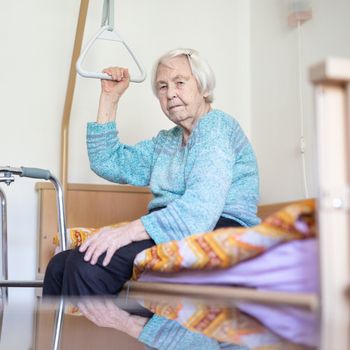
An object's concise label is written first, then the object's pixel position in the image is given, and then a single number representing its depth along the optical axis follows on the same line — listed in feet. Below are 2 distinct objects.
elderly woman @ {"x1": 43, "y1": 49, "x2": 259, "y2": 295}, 4.61
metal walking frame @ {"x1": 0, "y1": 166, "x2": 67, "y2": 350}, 6.15
